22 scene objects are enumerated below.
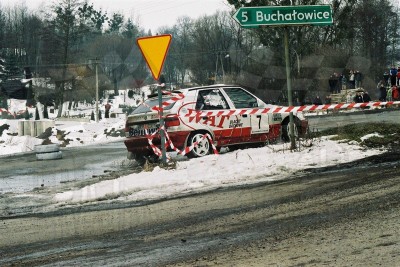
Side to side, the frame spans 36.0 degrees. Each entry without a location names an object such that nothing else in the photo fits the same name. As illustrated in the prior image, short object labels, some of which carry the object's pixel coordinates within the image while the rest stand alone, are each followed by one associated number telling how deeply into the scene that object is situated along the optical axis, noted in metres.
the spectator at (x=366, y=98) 32.09
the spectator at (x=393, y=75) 33.09
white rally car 13.09
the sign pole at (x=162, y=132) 11.58
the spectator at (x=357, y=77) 41.73
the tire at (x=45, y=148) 18.02
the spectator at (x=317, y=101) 34.47
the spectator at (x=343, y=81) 45.75
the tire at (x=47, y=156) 17.97
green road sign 12.05
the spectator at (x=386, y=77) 36.78
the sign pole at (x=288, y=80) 12.27
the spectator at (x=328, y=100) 38.94
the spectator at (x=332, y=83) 39.88
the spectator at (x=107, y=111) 56.38
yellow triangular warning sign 11.32
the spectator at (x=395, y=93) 30.33
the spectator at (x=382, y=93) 31.82
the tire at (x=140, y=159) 14.17
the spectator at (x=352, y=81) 41.00
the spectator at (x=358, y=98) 32.62
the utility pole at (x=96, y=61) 64.09
